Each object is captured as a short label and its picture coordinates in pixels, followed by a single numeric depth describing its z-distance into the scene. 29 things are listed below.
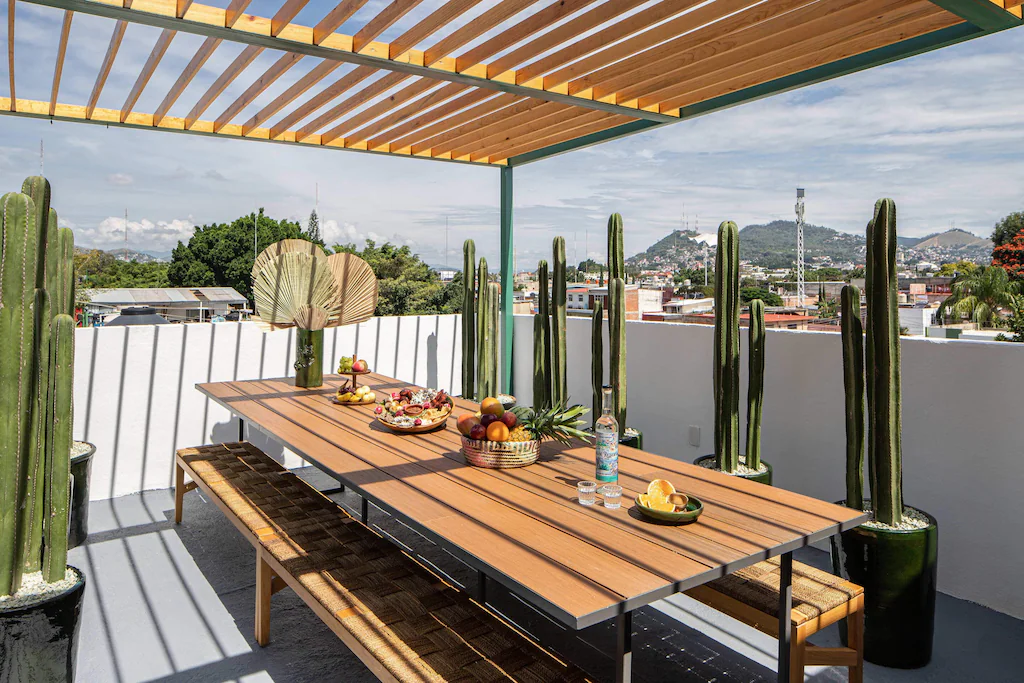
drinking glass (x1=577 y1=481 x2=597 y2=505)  1.95
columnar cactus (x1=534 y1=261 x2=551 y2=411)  4.64
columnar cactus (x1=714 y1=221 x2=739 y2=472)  3.27
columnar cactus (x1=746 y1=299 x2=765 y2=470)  3.22
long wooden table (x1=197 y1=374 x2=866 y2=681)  1.45
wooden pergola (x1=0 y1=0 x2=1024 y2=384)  2.50
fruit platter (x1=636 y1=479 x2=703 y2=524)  1.78
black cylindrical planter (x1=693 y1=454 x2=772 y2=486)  3.17
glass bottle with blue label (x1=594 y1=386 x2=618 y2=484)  2.08
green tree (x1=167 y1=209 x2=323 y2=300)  30.34
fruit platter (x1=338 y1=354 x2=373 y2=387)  3.78
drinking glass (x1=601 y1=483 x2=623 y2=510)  1.91
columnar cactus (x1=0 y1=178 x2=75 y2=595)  1.98
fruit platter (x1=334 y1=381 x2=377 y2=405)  3.64
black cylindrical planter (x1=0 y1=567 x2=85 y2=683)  1.90
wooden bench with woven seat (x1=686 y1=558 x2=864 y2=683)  1.93
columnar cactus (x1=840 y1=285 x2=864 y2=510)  2.64
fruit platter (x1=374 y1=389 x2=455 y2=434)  2.91
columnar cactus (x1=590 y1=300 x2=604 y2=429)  4.03
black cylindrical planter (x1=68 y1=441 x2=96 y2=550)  3.46
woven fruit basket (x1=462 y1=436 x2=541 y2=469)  2.35
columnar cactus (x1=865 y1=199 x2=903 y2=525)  2.53
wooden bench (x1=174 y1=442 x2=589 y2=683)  1.62
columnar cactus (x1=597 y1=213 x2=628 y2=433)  3.72
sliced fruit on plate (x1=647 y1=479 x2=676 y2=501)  1.89
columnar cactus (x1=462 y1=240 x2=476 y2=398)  5.25
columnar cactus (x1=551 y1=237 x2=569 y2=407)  4.38
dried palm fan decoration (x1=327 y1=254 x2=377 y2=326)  4.05
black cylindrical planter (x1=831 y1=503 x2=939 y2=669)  2.42
